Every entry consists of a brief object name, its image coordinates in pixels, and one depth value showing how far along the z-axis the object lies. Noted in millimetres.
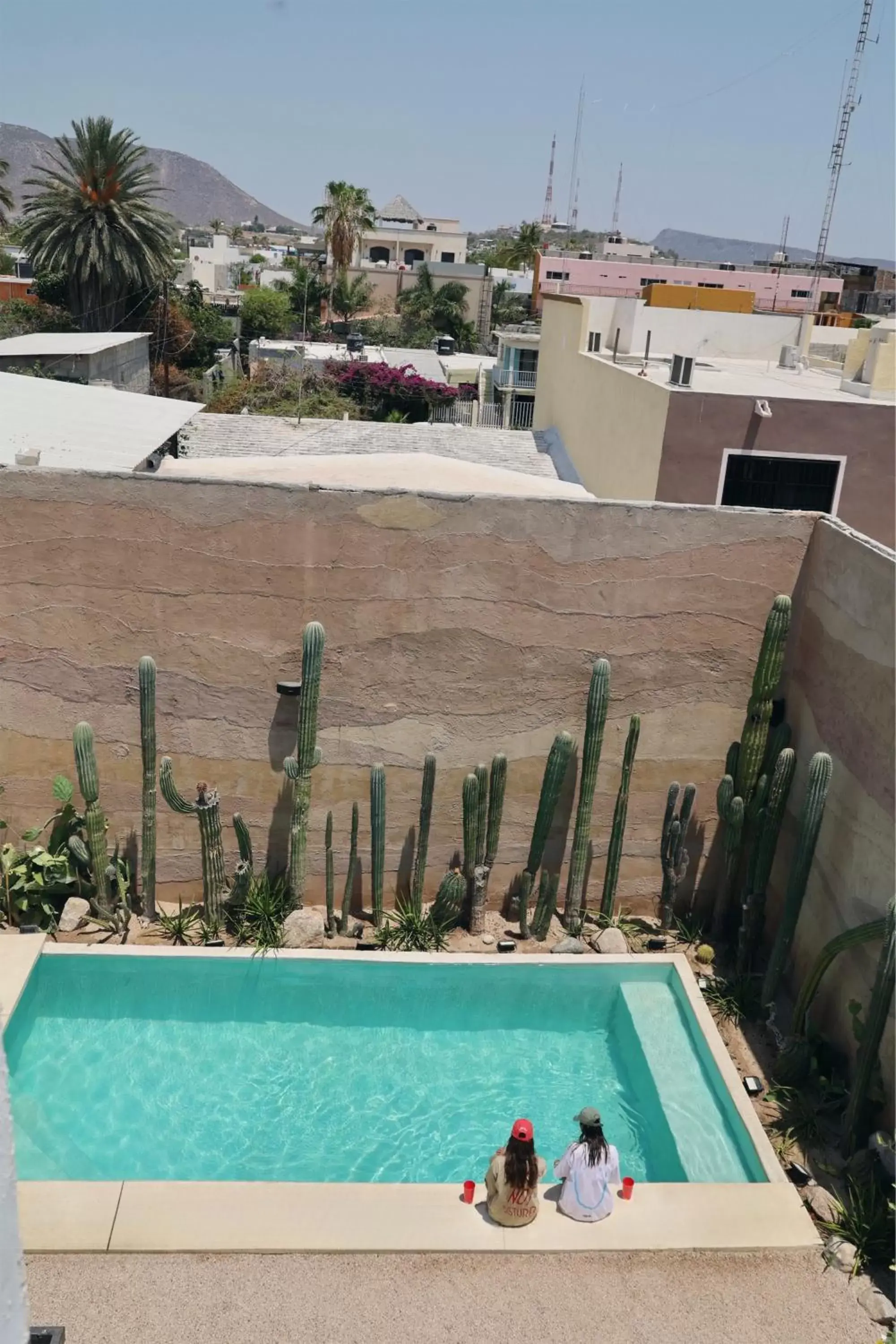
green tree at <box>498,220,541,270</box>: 78375
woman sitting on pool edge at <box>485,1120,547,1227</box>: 5395
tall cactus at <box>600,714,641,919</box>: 7996
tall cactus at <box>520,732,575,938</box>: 7781
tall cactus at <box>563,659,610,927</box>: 7777
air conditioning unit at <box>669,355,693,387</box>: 11922
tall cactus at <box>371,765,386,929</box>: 7793
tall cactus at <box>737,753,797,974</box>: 7344
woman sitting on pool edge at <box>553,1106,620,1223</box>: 5504
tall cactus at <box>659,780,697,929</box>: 8000
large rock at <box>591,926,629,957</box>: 8078
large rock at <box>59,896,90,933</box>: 7867
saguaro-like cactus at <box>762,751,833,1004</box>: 6785
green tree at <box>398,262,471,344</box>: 54938
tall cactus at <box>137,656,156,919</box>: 7574
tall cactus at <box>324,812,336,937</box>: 7934
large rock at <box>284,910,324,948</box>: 7891
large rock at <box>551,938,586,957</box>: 8031
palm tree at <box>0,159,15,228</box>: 37469
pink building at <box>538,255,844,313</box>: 45844
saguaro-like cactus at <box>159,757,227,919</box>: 7625
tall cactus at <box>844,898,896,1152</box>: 5988
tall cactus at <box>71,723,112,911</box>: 7570
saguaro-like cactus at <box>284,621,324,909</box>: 7555
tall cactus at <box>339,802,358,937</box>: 8102
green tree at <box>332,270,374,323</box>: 56688
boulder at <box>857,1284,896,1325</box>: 5293
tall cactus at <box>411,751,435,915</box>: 7812
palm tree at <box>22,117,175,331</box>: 31125
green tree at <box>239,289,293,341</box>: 49781
